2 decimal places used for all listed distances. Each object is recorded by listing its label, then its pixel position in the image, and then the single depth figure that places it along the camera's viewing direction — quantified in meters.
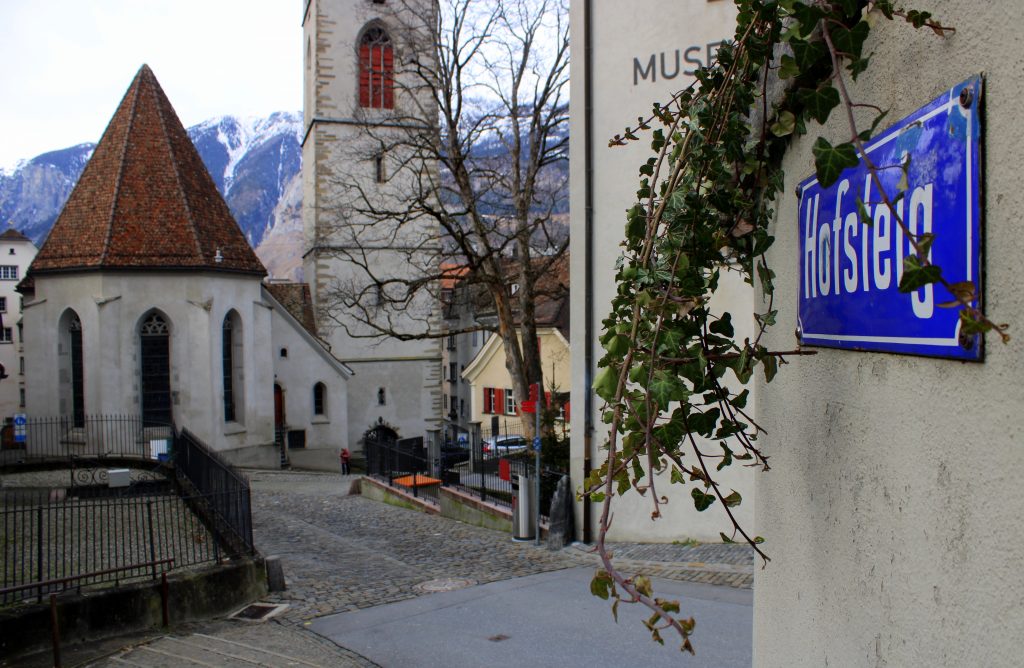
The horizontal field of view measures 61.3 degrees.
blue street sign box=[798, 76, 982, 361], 1.44
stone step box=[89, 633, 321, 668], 7.95
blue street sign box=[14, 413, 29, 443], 28.64
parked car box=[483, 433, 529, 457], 28.50
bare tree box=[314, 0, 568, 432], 22.23
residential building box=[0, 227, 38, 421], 58.94
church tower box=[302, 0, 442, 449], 38.56
